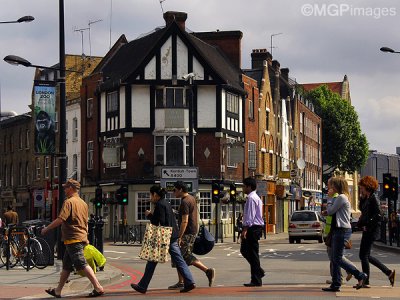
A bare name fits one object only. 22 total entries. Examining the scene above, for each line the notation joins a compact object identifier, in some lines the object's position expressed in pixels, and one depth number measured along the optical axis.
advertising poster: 23.56
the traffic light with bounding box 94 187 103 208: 45.69
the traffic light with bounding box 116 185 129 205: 44.66
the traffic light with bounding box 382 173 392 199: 38.06
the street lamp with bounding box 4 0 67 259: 23.30
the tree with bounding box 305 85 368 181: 93.94
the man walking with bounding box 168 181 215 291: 15.53
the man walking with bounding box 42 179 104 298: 14.47
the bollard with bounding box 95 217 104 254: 22.73
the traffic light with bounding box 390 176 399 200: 37.91
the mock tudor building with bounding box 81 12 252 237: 52.88
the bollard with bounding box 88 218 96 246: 22.75
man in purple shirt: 15.43
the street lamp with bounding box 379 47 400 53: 39.09
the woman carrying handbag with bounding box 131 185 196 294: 14.98
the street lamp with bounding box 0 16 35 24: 32.88
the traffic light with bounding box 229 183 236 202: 46.12
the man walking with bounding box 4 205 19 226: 31.89
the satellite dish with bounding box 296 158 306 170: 74.12
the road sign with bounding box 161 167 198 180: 40.95
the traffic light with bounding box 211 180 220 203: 44.28
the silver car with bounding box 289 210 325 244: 45.00
